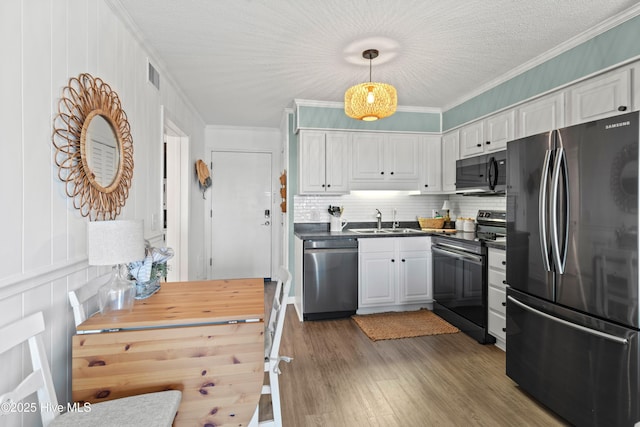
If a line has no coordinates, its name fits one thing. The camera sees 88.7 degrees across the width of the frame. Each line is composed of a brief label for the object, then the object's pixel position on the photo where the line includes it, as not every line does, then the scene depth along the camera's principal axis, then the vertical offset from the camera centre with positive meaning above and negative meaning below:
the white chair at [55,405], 1.08 -0.72
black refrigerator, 1.58 -0.33
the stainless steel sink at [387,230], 3.93 -0.26
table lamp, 1.44 -0.19
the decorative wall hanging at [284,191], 4.34 +0.26
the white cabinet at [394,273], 3.67 -0.72
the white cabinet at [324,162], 3.87 +0.57
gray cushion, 1.12 -0.73
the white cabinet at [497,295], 2.74 -0.73
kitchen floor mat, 3.17 -1.19
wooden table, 1.35 -0.64
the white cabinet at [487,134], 3.09 +0.78
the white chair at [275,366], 1.71 -0.83
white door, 5.17 -0.07
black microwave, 3.14 +0.37
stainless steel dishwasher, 3.52 -0.74
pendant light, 2.59 +0.89
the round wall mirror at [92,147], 1.53 +0.33
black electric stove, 2.97 -0.64
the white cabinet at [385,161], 4.02 +0.61
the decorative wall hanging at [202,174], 4.44 +0.50
